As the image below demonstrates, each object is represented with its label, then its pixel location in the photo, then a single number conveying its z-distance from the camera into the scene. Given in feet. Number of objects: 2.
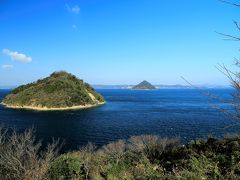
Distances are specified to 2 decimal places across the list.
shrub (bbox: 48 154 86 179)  34.38
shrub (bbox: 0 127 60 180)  34.58
